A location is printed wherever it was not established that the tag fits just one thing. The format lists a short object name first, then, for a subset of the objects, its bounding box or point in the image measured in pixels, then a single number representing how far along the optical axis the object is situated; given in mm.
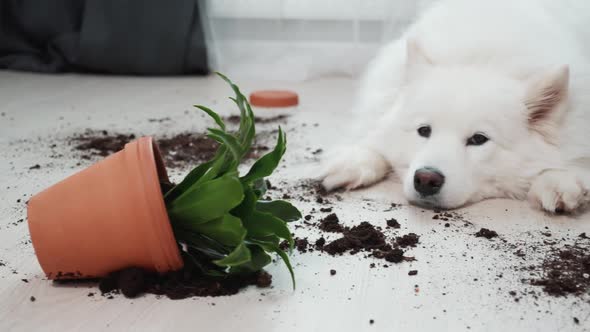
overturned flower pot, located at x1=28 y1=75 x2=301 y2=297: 1376
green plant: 1366
